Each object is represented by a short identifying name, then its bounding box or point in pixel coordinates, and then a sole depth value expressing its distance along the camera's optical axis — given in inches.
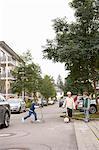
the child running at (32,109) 848.7
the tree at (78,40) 900.6
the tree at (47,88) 4181.8
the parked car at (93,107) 1250.7
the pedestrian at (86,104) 801.6
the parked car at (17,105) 1363.2
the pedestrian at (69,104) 823.1
